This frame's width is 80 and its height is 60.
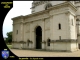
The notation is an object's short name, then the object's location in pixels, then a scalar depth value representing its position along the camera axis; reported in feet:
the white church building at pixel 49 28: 68.18
